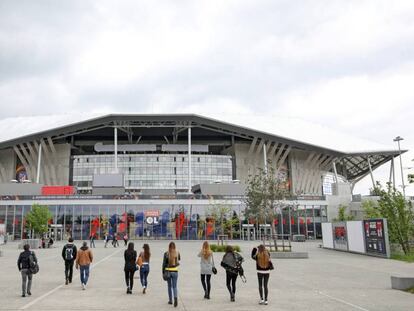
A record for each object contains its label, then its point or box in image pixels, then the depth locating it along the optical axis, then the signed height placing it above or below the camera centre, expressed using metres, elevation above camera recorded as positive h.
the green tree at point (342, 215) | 46.03 +0.82
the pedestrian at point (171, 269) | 9.43 -0.96
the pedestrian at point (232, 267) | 9.88 -0.98
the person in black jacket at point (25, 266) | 10.52 -0.89
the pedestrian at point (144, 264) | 10.98 -0.95
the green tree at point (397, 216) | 24.72 +0.24
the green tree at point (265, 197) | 27.09 +1.73
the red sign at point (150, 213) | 51.32 +1.69
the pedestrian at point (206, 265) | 10.00 -0.93
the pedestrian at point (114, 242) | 34.70 -1.14
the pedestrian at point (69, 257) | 12.62 -0.81
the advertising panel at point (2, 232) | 38.43 -0.11
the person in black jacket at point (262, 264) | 9.72 -0.94
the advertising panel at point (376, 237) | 23.30 -0.92
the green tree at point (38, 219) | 40.44 +1.07
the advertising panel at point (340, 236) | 28.94 -0.97
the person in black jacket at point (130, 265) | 10.96 -0.96
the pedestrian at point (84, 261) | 11.64 -0.88
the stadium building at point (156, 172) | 51.28 +9.12
